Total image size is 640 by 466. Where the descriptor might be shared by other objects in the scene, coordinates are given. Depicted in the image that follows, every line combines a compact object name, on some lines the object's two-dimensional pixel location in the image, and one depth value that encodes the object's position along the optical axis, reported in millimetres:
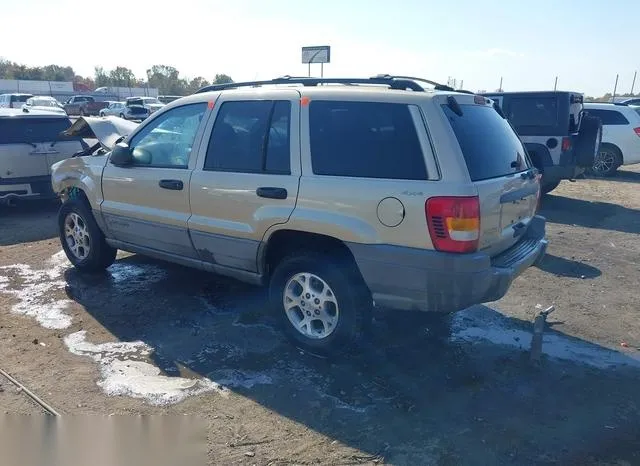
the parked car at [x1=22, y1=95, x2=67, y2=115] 32259
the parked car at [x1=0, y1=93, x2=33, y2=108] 33312
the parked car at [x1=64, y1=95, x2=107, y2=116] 40125
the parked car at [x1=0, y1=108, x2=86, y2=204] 8641
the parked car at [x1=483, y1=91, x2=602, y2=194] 9914
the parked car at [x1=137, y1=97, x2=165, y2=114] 34000
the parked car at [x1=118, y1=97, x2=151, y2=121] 32209
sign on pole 18969
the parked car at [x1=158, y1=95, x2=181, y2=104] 43116
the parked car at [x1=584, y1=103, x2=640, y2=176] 13633
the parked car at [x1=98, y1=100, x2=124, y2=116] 35281
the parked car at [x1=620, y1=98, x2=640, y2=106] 23762
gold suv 3637
